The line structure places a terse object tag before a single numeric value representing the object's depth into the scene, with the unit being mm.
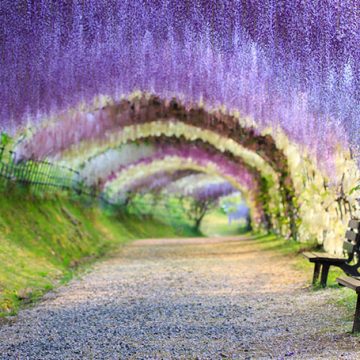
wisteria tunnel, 8172
